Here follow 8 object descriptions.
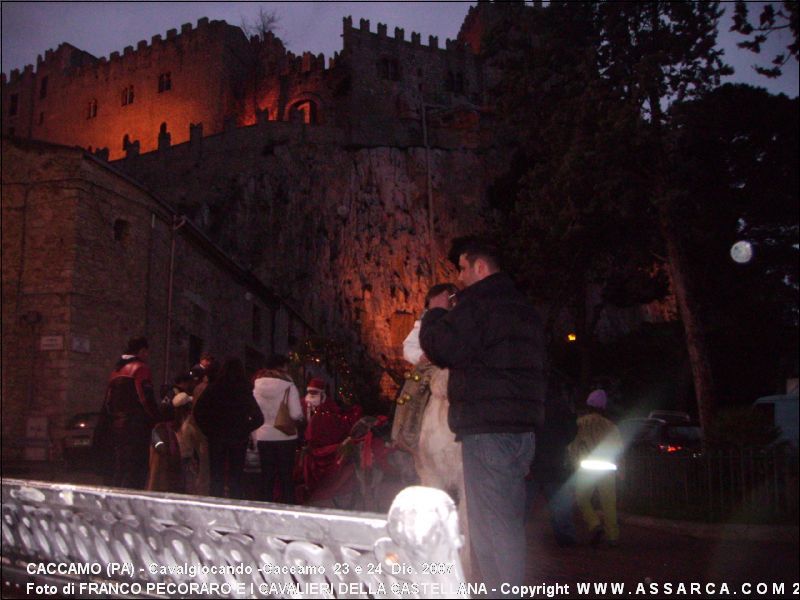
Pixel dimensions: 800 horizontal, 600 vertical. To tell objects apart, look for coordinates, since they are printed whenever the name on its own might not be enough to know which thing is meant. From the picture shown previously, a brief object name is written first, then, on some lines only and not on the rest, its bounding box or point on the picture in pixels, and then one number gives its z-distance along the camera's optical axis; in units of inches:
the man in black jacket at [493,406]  133.5
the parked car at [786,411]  682.9
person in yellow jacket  280.4
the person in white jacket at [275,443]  274.8
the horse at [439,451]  152.7
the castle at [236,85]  2197.3
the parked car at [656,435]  617.0
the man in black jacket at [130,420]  256.2
